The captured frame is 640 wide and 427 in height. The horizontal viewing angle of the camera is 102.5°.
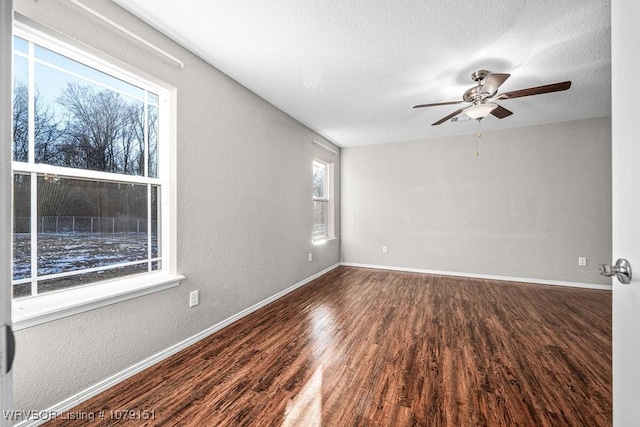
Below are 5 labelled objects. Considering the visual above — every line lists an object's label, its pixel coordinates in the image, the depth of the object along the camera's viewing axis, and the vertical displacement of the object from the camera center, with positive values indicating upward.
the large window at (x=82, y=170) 1.43 +0.28
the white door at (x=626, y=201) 0.72 +0.03
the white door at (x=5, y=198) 0.51 +0.03
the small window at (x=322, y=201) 4.79 +0.22
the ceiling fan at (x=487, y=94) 2.12 +1.08
